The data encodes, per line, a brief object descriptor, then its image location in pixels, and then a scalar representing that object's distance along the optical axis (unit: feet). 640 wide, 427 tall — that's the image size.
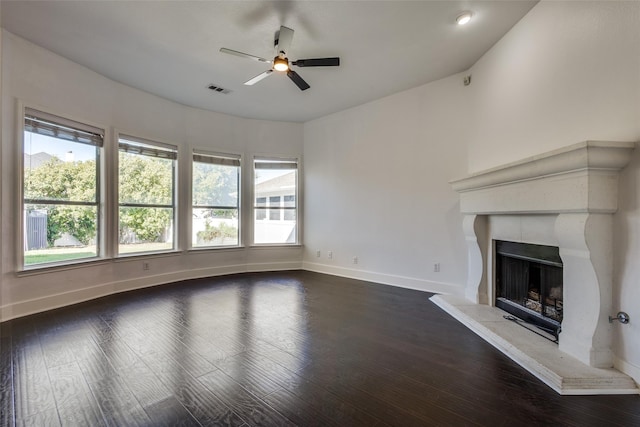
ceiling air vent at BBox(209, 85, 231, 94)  14.05
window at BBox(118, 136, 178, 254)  14.14
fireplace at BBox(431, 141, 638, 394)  6.30
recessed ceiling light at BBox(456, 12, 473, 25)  8.90
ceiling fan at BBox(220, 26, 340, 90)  9.15
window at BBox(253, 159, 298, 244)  19.20
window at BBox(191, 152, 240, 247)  17.22
